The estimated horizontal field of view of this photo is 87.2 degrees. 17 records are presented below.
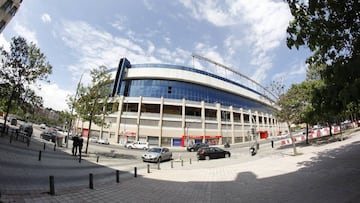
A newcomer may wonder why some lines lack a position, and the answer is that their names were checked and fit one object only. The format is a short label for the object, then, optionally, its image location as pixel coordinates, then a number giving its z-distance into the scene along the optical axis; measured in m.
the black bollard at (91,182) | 8.03
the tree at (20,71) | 20.41
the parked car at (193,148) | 36.42
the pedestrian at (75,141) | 18.52
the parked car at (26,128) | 29.23
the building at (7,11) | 23.12
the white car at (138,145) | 38.22
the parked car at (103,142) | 41.94
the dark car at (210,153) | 22.20
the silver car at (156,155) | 19.88
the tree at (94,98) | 21.19
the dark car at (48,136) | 29.87
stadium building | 47.03
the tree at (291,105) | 21.45
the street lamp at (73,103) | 21.48
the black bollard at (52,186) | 6.40
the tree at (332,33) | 4.93
